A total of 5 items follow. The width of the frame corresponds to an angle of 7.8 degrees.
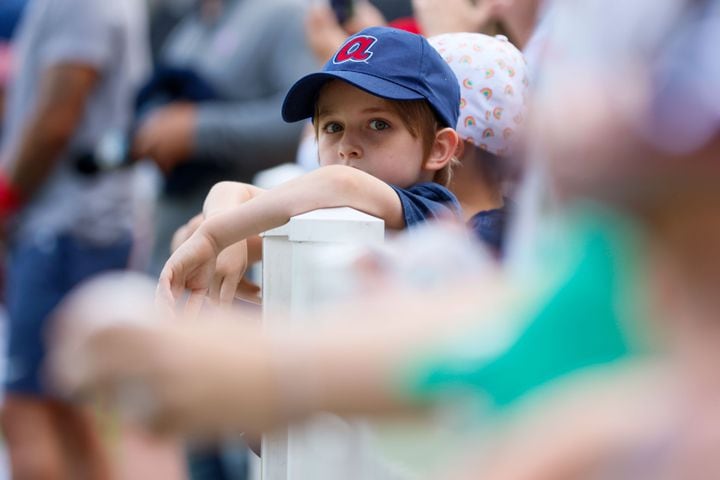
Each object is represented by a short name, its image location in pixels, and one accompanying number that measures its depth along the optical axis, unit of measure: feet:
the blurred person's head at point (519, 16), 23.04
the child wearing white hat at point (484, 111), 22.49
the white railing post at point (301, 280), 20.87
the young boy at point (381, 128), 21.32
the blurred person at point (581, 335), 14.23
